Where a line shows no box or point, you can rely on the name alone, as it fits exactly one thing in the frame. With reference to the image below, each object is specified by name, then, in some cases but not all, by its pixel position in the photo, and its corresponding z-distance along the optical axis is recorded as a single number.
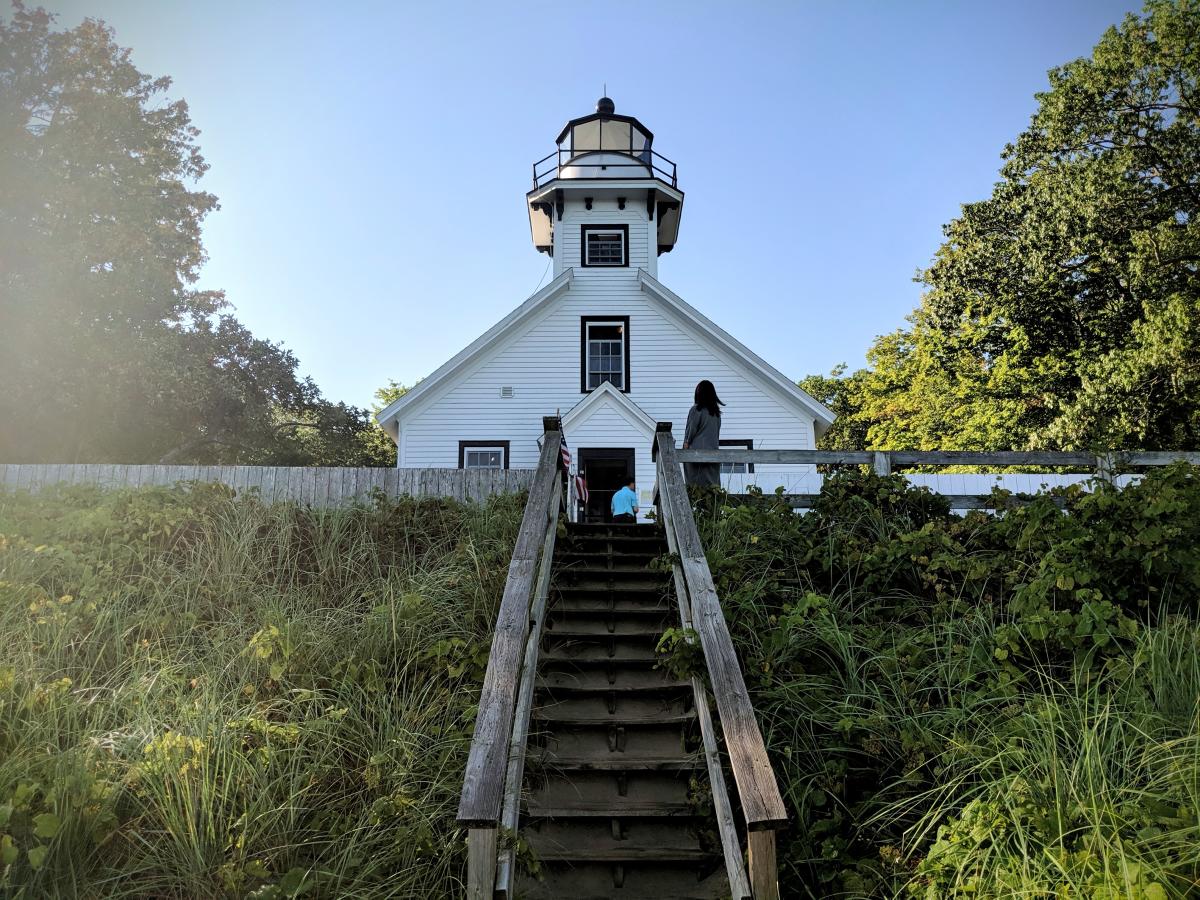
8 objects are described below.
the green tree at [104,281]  18.92
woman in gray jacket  8.69
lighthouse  15.00
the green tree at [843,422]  36.19
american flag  13.25
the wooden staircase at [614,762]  3.89
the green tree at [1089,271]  17.16
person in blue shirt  11.69
